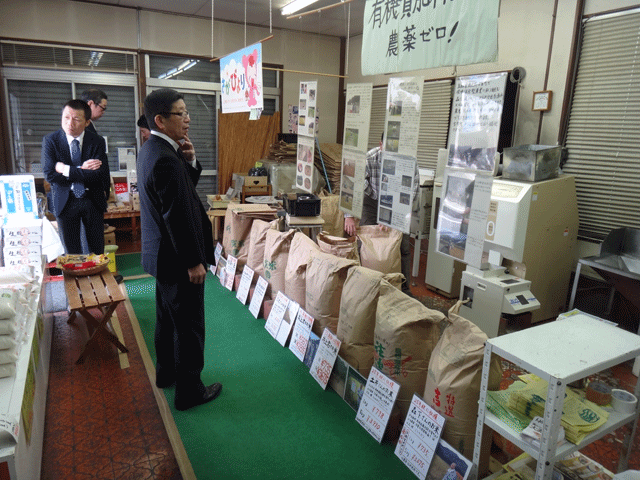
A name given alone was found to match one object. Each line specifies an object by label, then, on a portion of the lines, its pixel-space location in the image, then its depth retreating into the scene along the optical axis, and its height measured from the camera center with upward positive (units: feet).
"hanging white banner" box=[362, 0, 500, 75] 5.94 +1.76
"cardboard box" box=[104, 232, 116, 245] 16.93 -3.82
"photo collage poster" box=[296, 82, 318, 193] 11.97 +0.30
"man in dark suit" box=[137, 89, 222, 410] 7.04 -1.60
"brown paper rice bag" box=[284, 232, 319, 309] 10.02 -2.83
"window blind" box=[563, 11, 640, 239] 11.41 +0.82
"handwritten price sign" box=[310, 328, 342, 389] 8.49 -4.08
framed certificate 13.11 +1.61
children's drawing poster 11.71 +1.76
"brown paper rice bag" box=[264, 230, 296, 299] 11.13 -2.83
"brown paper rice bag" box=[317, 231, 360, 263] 10.23 -2.34
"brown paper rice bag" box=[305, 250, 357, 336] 8.82 -2.85
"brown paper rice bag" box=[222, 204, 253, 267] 13.38 -2.82
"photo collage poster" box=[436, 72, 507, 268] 6.68 -0.19
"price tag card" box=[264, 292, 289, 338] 10.52 -4.04
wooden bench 9.32 -3.43
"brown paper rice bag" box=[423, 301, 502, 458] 5.97 -3.08
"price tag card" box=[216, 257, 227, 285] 14.60 -4.11
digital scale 10.61 -3.46
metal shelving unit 4.56 -2.20
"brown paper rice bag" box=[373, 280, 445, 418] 6.93 -3.00
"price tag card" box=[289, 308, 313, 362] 9.49 -4.08
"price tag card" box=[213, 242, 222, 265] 15.28 -3.75
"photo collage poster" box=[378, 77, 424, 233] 8.21 -0.06
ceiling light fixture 15.24 +4.90
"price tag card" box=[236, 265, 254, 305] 12.57 -4.03
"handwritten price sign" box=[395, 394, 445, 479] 6.32 -4.18
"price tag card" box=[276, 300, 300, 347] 10.10 -4.10
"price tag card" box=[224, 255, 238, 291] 13.61 -3.93
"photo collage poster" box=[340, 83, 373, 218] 9.71 +0.02
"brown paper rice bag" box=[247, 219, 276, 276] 12.21 -2.79
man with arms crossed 11.55 -1.03
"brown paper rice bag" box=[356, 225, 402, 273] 11.23 -2.62
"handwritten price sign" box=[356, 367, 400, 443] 7.14 -4.18
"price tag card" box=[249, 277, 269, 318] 11.69 -4.03
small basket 10.47 -3.03
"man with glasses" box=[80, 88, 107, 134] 13.14 +1.01
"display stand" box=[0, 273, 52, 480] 4.99 -3.56
